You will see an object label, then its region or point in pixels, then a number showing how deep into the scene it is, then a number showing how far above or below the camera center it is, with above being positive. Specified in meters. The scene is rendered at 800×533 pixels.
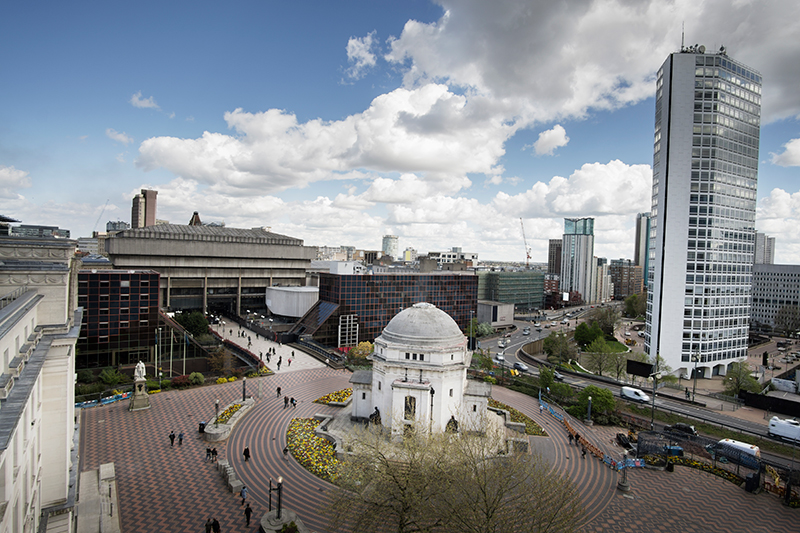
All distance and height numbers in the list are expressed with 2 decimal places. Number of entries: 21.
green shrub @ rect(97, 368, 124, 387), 48.22 -14.59
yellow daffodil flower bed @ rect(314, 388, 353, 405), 48.72 -16.27
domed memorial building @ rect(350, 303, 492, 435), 38.31 -11.11
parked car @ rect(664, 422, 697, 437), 44.03 -16.63
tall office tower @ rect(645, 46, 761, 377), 68.94 +11.69
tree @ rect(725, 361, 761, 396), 58.16 -15.10
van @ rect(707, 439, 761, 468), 35.19 -15.71
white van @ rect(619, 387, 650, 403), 54.61 -16.49
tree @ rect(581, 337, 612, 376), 69.69 -15.00
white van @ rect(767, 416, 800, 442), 43.47 -16.07
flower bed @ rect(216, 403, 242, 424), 40.70 -15.88
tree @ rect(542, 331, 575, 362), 77.44 -15.02
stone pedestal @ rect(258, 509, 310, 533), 24.70 -15.88
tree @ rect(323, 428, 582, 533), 19.83 -11.64
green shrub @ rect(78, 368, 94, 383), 50.78 -15.24
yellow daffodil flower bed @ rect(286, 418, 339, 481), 33.56 -16.62
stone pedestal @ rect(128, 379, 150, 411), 42.75 -14.86
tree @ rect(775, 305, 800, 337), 118.56 -12.89
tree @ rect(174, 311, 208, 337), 72.19 -11.84
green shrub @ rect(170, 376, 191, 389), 50.23 -15.43
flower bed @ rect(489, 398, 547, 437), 42.66 -16.63
